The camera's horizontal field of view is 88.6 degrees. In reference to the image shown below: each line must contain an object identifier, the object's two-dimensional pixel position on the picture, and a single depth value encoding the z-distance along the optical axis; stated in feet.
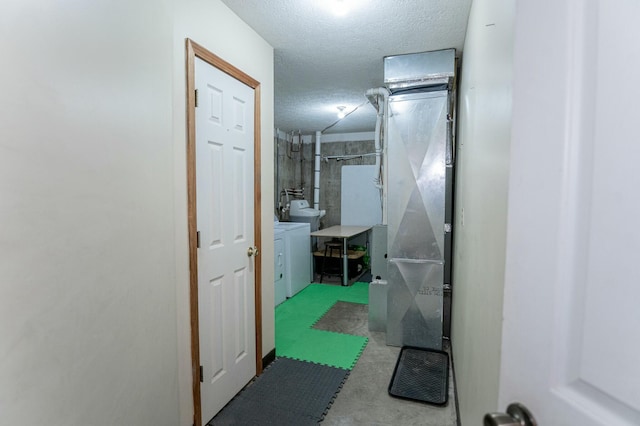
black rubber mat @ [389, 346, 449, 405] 7.33
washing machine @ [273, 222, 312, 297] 14.05
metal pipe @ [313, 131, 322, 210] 20.31
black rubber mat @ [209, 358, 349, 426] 6.55
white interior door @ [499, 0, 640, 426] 1.50
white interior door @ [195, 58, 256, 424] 6.21
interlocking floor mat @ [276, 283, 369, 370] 9.10
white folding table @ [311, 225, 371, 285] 15.78
